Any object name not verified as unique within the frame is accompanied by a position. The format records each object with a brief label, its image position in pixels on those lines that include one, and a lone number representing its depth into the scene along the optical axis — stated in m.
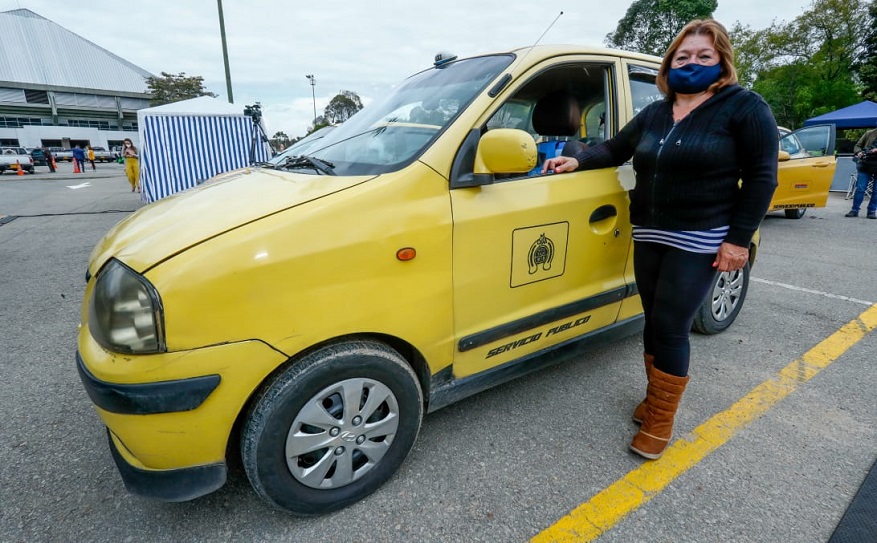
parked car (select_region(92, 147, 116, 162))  46.28
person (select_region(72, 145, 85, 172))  27.73
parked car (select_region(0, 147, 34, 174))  24.59
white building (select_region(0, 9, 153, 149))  52.72
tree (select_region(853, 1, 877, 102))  25.38
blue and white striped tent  8.27
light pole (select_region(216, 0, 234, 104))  10.78
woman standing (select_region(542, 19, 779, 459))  1.69
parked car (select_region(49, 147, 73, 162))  43.44
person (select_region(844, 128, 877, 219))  7.77
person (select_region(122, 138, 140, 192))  12.44
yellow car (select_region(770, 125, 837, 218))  6.39
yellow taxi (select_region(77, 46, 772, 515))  1.32
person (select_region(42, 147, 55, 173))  27.42
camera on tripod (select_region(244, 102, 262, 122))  5.46
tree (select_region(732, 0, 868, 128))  23.83
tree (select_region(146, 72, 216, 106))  47.66
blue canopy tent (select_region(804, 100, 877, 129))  13.36
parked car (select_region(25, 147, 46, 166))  36.19
